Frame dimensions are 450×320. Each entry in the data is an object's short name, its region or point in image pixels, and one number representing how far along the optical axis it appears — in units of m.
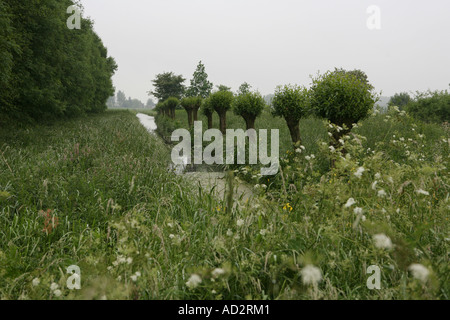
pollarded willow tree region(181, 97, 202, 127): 21.08
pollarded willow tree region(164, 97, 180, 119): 31.72
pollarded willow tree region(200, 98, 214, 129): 16.30
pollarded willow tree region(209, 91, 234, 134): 15.15
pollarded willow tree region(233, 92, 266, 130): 11.64
